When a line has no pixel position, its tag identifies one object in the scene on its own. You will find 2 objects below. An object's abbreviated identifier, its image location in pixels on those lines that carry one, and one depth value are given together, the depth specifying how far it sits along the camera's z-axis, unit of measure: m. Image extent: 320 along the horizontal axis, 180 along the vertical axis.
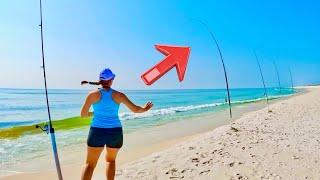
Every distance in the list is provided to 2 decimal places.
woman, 2.38
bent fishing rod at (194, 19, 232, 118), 7.26
